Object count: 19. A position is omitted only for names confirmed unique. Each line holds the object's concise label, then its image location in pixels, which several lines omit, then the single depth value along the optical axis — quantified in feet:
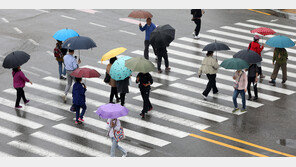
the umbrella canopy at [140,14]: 75.15
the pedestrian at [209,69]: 64.81
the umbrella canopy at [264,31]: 69.46
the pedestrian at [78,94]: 58.34
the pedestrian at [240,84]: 61.21
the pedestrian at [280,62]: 69.57
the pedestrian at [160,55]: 73.36
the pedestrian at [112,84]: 62.49
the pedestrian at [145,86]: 60.13
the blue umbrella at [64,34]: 68.69
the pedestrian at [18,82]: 63.00
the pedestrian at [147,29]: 76.79
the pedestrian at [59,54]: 71.56
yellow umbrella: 61.36
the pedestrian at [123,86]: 61.67
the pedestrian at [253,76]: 65.05
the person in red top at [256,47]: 69.65
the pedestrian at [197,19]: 87.92
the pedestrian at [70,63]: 65.21
